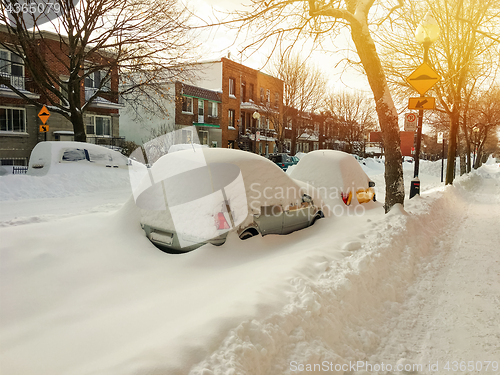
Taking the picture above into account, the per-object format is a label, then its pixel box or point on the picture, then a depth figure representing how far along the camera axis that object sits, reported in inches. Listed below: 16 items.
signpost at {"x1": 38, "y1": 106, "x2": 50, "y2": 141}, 577.3
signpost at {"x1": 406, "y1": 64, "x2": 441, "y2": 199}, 356.8
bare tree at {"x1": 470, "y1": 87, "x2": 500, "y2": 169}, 1102.2
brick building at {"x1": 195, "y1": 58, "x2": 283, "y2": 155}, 1459.2
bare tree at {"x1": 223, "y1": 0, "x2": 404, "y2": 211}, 309.1
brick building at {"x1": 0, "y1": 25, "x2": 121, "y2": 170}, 860.0
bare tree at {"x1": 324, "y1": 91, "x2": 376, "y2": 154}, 1676.9
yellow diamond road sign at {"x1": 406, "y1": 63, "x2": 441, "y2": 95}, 356.5
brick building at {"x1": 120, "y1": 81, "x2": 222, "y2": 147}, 1270.9
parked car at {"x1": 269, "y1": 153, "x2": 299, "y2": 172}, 843.6
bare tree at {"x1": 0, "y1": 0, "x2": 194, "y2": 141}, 575.8
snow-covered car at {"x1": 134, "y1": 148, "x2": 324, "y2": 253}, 169.5
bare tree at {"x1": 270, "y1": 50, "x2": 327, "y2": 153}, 1269.7
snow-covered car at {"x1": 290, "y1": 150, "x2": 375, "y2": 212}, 307.1
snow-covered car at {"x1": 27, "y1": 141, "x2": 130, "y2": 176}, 494.3
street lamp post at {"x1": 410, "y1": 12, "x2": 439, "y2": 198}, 350.0
